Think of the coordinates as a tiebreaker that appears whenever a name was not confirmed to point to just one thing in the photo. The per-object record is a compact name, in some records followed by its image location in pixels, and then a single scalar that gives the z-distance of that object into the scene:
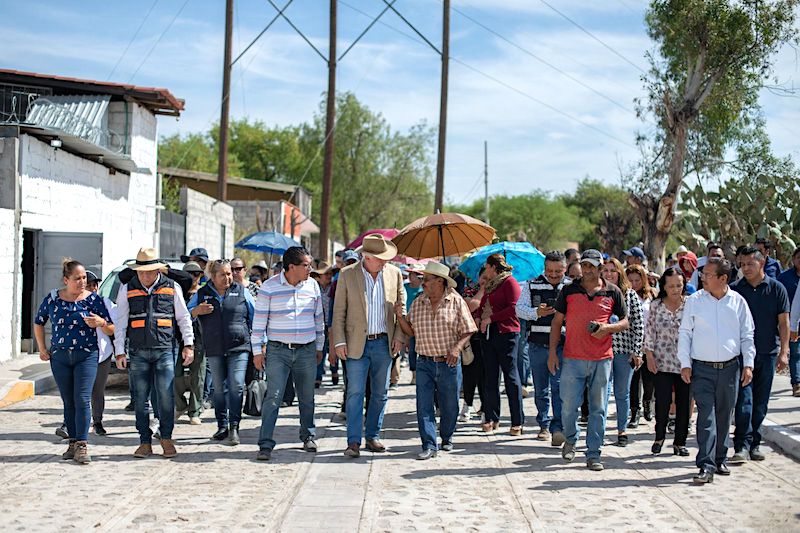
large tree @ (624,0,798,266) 20.42
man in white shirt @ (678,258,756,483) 7.93
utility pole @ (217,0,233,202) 27.05
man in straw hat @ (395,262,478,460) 9.09
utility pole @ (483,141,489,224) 69.57
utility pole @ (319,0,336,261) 26.98
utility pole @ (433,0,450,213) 28.74
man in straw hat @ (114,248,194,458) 8.76
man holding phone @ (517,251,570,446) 9.72
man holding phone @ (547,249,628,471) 8.57
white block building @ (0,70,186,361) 16.03
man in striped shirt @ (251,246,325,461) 9.01
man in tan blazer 8.99
